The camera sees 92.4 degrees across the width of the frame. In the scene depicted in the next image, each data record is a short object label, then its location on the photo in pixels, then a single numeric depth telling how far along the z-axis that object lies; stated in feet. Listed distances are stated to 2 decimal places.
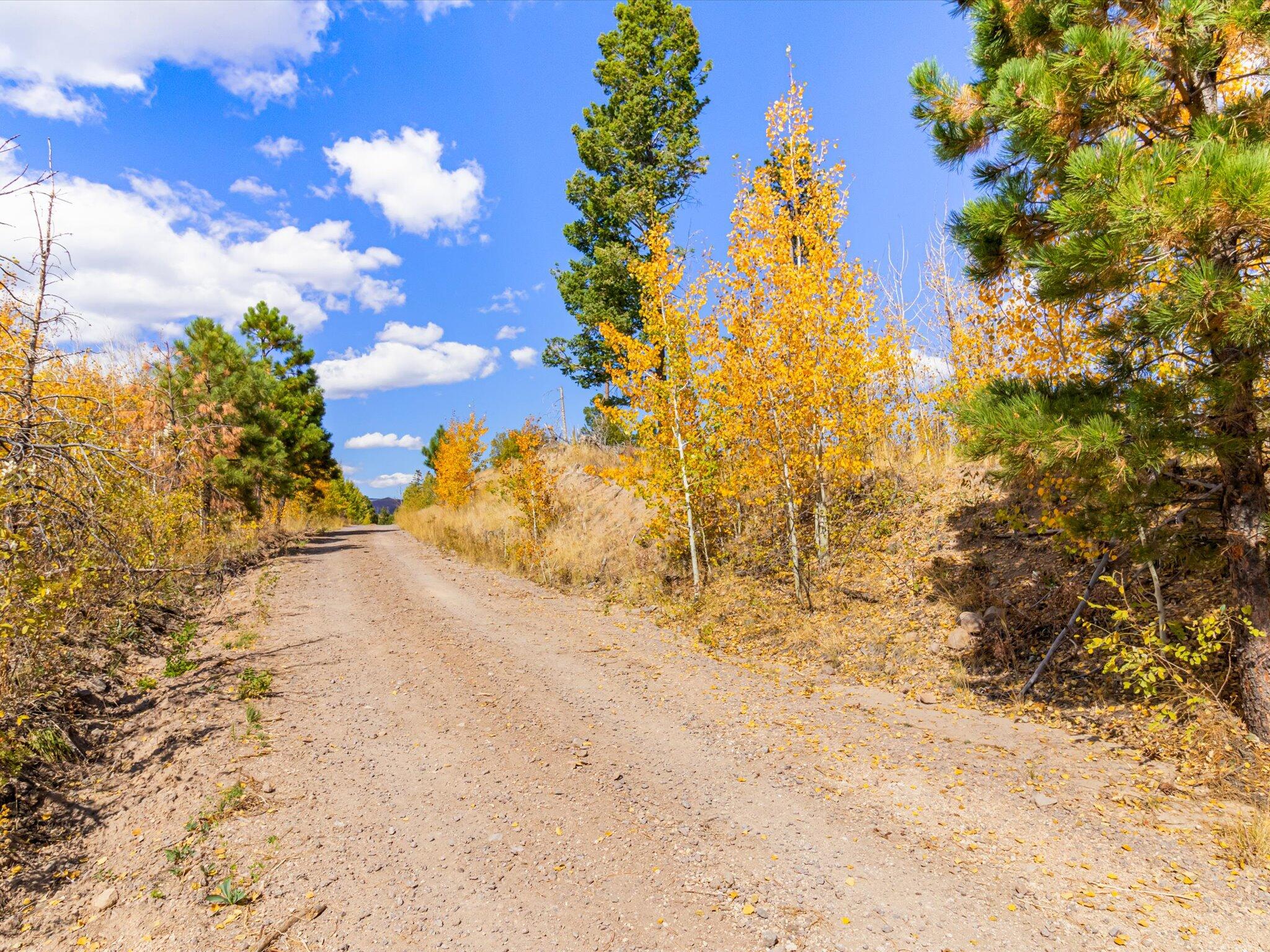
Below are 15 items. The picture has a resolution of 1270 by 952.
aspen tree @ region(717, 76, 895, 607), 30.09
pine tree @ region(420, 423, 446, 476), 157.17
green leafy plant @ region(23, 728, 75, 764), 17.02
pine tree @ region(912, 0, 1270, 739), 12.66
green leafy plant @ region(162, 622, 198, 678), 23.95
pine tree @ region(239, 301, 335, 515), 83.20
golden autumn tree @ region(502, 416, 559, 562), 51.80
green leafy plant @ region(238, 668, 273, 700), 21.75
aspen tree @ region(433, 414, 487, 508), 91.76
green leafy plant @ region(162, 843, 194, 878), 12.62
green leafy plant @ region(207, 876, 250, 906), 11.60
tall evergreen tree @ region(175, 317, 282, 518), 55.31
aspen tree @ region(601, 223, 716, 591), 35.24
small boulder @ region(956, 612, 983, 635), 24.80
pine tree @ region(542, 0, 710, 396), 60.13
